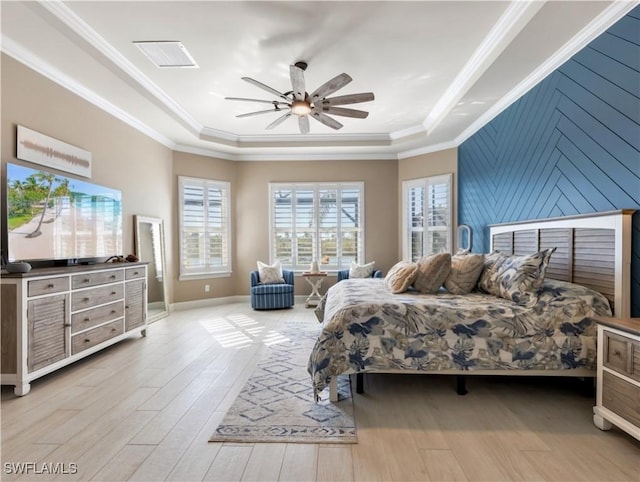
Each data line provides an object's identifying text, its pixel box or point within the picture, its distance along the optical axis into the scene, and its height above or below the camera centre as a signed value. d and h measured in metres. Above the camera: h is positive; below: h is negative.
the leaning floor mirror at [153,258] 5.00 -0.33
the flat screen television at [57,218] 2.91 +0.18
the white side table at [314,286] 6.13 -0.93
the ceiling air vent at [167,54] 3.18 +1.81
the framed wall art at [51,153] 3.09 +0.84
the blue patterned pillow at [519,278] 2.63 -0.34
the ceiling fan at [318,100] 3.14 +1.43
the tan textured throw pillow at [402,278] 3.19 -0.40
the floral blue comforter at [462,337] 2.44 -0.73
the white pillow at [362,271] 6.14 -0.62
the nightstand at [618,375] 1.88 -0.81
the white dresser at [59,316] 2.59 -0.72
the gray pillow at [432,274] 3.20 -0.35
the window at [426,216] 5.78 +0.37
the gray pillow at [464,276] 3.22 -0.37
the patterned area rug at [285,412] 2.08 -1.22
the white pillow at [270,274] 6.04 -0.68
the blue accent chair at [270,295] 5.80 -1.01
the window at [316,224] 6.67 +0.25
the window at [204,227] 6.05 +0.17
